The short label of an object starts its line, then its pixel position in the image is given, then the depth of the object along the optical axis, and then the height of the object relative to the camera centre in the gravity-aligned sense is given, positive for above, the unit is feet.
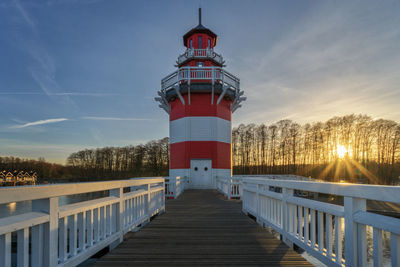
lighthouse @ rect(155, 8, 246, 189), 49.21 +5.98
